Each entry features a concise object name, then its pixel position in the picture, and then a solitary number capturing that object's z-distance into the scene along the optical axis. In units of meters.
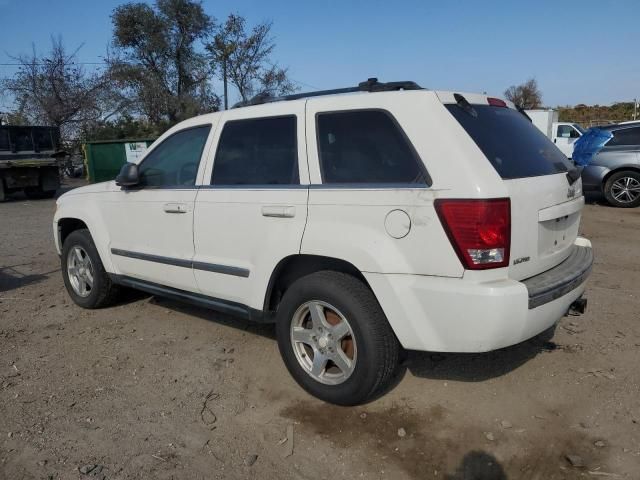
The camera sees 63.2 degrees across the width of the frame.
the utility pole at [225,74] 27.45
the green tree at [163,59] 25.56
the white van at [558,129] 19.47
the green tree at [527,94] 43.03
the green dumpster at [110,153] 17.97
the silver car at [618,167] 10.84
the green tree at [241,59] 27.33
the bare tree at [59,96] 24.23
